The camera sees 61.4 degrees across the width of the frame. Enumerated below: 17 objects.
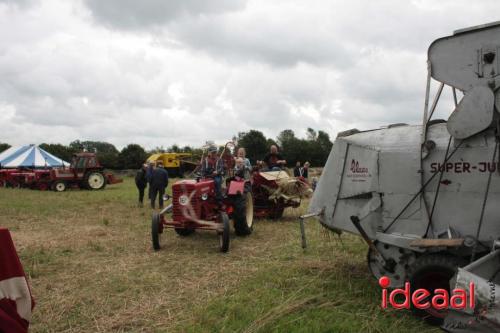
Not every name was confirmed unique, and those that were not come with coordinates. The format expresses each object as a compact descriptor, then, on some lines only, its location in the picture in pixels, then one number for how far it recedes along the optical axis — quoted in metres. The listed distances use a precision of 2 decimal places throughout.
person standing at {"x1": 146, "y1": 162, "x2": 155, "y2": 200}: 13.15
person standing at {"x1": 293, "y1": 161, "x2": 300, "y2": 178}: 14.58
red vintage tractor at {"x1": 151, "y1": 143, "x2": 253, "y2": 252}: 7.05
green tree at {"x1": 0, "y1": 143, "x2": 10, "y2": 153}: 58.54
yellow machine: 37.18
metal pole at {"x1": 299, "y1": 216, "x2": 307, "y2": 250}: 4.97
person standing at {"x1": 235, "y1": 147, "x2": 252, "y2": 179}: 8.66
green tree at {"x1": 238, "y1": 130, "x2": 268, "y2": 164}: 53.72
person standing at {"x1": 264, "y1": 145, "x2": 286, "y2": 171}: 10.98
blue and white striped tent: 28.80
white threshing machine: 3.38
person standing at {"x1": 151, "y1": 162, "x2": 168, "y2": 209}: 12.77
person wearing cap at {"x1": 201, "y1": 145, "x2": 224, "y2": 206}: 7.97
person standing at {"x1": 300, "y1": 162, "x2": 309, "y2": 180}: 14.84
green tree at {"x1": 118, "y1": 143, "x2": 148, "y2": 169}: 48.62
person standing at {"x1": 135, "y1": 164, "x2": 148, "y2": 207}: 14.30
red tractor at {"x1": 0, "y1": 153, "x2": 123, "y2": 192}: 21.59
